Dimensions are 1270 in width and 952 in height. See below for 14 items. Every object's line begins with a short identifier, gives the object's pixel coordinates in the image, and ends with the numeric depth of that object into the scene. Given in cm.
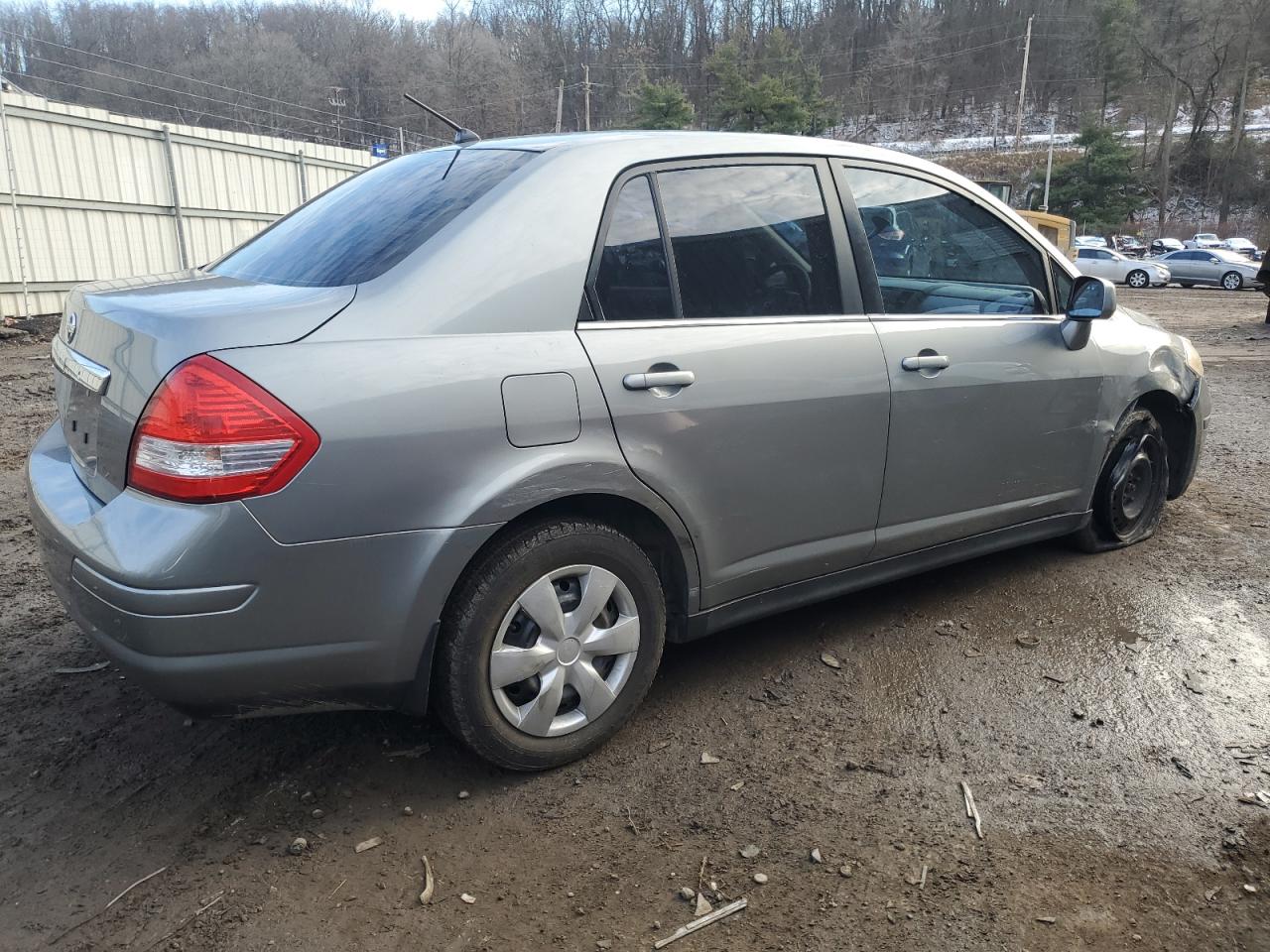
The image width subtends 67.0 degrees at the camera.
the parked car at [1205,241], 4248
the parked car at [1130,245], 3962
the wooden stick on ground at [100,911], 201
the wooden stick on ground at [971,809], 240
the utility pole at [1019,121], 6225
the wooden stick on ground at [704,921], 203
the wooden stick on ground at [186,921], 200
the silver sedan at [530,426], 212
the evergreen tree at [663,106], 4334
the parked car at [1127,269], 2877
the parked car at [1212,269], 2816
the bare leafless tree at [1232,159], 5566
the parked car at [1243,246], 3851
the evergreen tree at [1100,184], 4888
